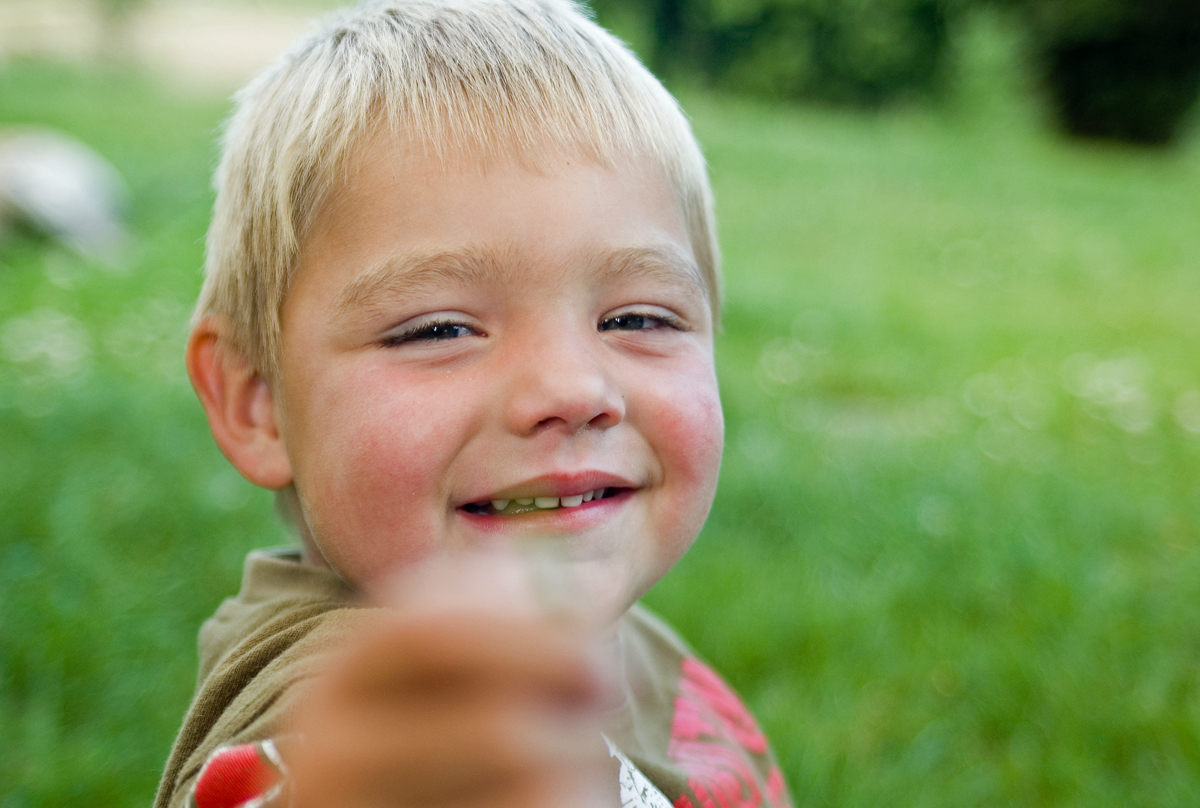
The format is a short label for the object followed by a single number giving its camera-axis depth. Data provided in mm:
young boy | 485
